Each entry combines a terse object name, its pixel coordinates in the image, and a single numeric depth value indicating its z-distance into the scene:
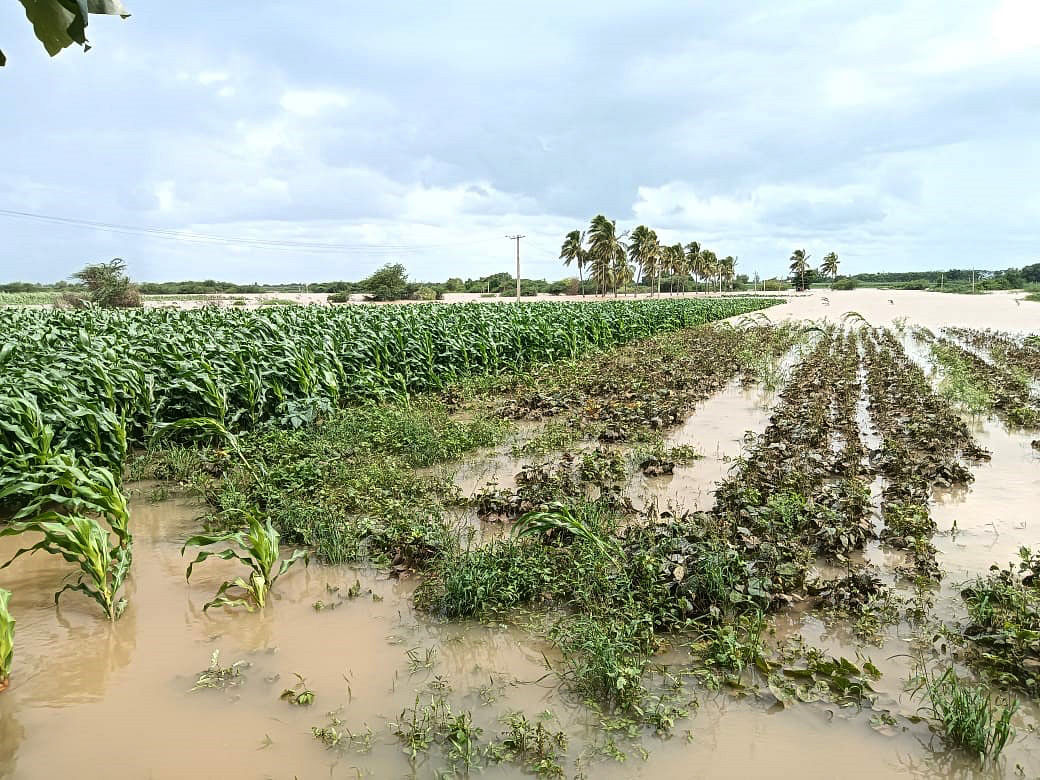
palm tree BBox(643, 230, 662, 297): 92.94
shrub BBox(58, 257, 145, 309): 44.34
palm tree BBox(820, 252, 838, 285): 139.38
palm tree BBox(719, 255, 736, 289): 126.62
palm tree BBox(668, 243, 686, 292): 104.31
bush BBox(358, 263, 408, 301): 68.81
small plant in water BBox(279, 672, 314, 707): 3.09
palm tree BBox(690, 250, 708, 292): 112.21
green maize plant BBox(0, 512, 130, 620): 3.88
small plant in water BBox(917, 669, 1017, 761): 2.67
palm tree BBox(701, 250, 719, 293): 115.44
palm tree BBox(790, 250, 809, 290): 135.50
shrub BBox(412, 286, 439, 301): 68.97
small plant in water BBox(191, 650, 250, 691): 3.27
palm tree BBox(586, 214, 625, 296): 77.81
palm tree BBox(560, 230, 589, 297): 81.43
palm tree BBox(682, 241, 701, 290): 111.89
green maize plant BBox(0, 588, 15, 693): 3.23
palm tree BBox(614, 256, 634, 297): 80.25
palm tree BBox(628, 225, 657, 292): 90.31
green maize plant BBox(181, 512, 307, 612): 4.05
